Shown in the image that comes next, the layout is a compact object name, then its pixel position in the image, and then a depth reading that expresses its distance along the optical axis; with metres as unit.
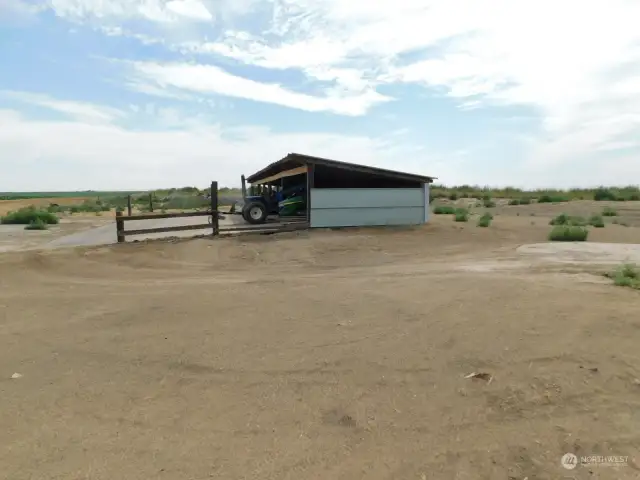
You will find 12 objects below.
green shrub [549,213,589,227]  19.64
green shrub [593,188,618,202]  41.19
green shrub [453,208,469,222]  21.58
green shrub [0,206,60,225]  27.30
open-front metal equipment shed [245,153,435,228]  17.08
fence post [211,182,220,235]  15.00
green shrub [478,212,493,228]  18.79
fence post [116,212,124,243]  13.71
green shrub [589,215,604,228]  19.18
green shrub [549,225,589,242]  14.52
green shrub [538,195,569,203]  39.04
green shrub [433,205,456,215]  29.83
